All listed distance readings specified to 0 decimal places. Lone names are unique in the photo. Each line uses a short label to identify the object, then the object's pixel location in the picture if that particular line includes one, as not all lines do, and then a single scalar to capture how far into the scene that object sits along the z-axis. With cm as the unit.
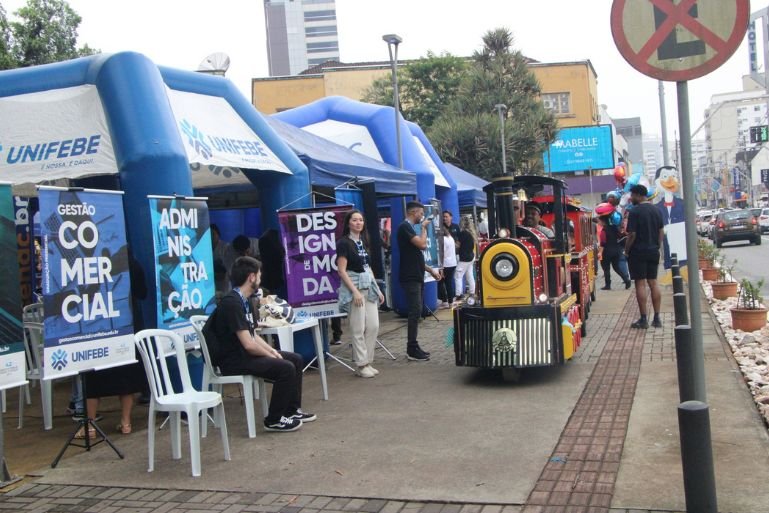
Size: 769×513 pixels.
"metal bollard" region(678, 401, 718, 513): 300
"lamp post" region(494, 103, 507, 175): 2668
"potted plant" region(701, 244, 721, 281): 1697
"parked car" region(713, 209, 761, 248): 3150
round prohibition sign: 375
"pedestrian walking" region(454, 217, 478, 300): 1509
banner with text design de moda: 844
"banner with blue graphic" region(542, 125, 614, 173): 4644
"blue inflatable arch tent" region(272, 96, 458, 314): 1422
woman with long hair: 821
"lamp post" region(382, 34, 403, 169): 1362
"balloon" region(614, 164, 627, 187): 1992
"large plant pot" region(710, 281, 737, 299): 1346
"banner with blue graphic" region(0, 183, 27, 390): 515
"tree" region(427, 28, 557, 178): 3052
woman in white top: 1478
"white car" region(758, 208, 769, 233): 4381
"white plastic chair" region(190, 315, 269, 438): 601
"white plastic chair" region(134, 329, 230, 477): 529
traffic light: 4281
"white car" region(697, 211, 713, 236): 4288
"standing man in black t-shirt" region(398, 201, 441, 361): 912
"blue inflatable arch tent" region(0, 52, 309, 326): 693
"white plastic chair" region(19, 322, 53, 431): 703
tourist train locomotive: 747
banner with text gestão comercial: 543
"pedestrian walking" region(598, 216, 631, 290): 1709
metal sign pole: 383
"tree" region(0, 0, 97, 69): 1988
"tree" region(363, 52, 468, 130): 4116
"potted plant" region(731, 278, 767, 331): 978
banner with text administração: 650
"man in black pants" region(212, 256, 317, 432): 597
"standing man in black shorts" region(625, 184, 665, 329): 1025
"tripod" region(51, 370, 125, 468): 573
